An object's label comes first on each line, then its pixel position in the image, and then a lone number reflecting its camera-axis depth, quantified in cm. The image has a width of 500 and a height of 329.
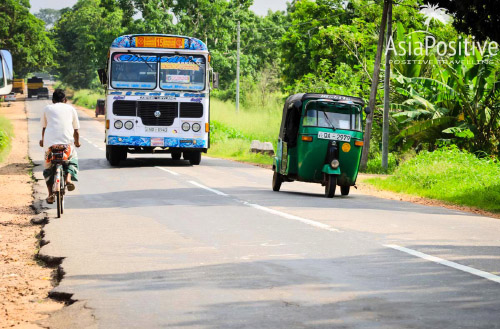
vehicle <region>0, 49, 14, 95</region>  4816
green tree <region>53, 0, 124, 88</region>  10731
